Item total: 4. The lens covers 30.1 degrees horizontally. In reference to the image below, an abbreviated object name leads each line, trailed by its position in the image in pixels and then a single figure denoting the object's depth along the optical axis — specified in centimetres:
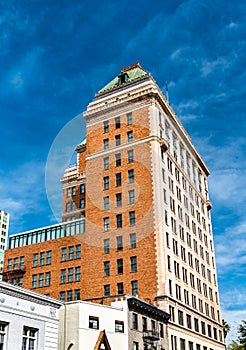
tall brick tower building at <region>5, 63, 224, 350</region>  6359
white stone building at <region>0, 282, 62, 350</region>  3231
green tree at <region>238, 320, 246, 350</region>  7044
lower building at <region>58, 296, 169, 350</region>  4106
